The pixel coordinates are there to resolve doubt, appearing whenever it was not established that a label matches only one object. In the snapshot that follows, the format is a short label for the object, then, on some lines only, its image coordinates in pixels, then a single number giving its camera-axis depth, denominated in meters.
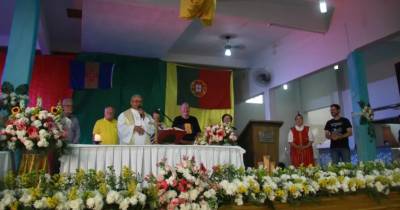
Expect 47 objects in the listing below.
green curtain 7.00
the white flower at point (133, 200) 1.96
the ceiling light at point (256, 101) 10.11
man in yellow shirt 4.48
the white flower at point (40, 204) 1.86
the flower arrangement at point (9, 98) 3.27
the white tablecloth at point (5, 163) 2.55
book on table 3.69
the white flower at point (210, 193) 2.11
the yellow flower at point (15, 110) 2.91
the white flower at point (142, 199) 1.99
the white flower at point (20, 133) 2.70
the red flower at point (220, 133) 4.20
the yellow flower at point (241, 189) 2.22
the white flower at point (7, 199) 1.85
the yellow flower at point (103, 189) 2.00
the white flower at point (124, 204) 1.94
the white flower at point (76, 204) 1.87
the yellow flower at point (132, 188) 2.02
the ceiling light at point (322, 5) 4.68
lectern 5.00
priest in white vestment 4.05
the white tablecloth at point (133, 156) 3.16
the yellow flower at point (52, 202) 1.87
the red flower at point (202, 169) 2.20
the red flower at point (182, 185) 2.07
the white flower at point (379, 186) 2.71
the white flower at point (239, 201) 2.21
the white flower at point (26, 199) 1.88
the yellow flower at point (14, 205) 1.83
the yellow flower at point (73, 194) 1.93
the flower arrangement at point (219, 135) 4.20
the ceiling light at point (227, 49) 7.18
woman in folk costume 5.21
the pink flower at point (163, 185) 2.07
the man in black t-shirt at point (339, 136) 5.02
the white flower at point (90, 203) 1.90
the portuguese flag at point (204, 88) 7.86
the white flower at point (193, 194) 2.05
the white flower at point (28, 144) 2.69
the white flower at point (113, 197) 1.94
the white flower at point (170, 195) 2.04
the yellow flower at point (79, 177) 2.18
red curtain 6.74
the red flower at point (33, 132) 2.73
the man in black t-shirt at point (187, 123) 5.13
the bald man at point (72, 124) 4.75
